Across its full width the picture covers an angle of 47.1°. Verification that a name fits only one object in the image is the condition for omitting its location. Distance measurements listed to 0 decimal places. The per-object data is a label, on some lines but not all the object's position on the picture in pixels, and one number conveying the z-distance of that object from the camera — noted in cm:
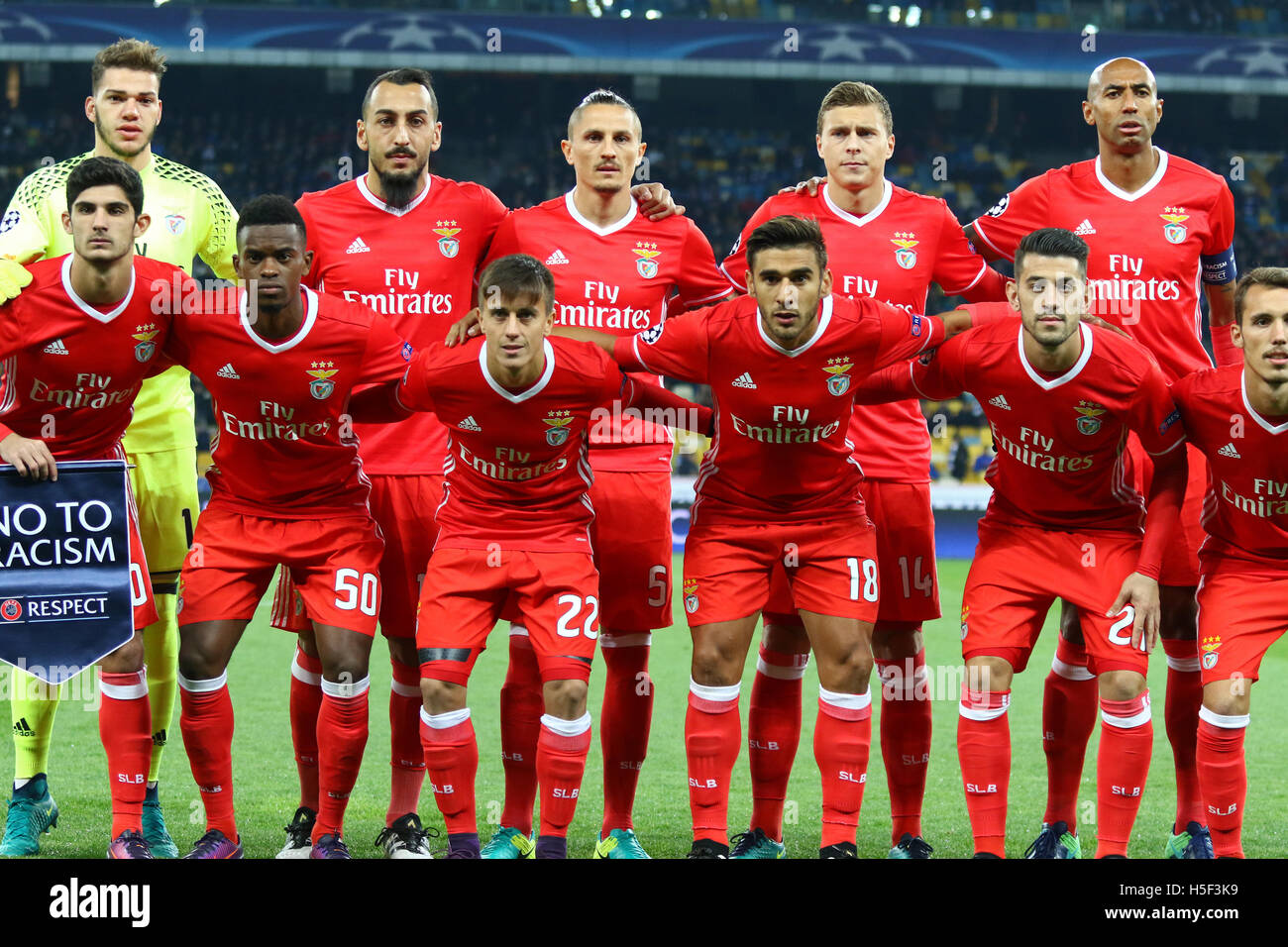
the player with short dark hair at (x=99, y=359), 470
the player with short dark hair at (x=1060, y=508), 466
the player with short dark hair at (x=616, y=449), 517
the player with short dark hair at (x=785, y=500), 477
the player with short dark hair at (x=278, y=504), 480
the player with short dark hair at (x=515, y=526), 464
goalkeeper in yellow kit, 553
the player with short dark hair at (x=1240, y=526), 461
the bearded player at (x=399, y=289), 529
